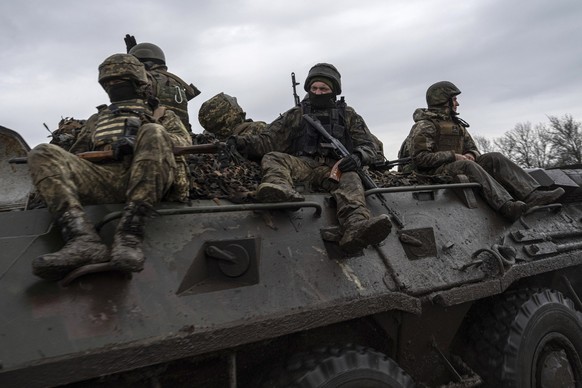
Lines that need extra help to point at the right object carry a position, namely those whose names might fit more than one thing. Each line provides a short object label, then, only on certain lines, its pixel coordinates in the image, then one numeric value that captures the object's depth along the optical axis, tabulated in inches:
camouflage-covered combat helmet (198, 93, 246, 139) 250.1
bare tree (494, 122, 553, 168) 1831.9
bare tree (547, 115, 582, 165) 1660.8
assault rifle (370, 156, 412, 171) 208.1
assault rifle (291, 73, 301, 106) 269.3
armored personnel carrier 86.1
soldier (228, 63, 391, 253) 145.3
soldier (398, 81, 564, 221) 180.5
